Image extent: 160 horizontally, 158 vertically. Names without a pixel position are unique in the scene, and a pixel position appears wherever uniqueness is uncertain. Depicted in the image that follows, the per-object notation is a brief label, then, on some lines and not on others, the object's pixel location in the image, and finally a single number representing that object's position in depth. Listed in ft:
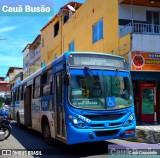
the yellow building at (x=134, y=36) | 36.66
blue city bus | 19.00
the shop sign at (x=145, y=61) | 36.04
